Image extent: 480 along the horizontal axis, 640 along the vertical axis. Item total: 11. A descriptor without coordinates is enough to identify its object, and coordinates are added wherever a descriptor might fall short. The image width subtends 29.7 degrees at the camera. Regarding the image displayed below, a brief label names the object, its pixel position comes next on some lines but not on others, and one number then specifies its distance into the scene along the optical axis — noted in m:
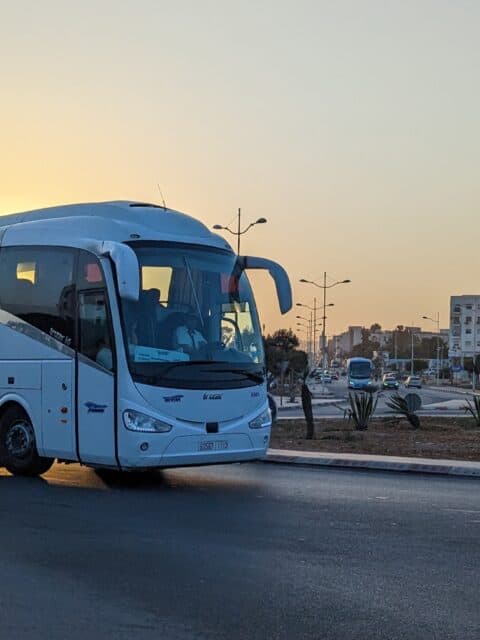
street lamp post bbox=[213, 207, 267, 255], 44.41
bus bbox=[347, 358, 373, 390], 80.56
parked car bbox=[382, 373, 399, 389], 79.25
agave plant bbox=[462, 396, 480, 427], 25.78
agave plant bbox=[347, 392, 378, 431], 23.73
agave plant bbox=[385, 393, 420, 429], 24.47
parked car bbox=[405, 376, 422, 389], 92.56
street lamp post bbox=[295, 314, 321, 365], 116.18
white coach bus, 11.64
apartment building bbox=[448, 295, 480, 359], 158.20
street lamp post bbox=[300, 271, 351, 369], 78.66
